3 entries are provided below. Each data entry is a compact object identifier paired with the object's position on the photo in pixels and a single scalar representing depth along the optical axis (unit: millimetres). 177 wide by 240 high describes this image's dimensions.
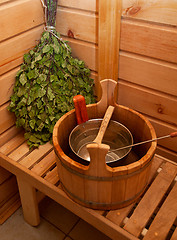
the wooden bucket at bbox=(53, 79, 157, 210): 1334
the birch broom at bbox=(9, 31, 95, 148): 1828
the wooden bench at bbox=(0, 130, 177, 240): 1488
